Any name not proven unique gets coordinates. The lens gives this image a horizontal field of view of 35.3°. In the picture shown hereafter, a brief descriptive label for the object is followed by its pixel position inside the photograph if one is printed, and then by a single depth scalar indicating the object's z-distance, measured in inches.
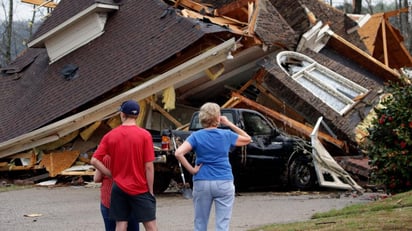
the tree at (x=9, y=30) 1526.8
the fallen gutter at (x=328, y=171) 569.0
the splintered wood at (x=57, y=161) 729.6
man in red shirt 245.0
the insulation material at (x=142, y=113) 730.8
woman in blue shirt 251.3
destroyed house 693.3
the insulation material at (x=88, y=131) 737.0
